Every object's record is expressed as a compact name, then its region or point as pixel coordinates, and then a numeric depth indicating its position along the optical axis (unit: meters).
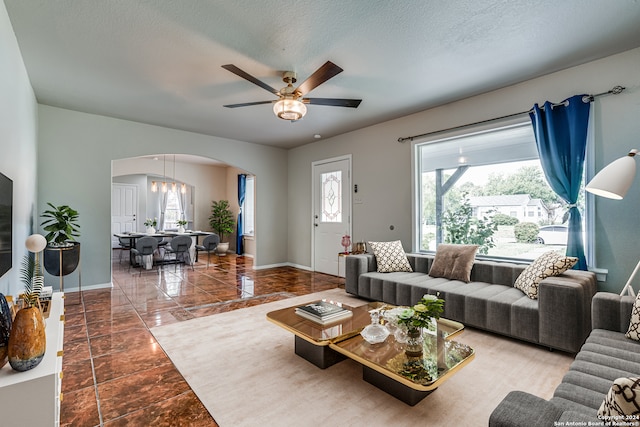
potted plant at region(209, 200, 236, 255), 9.25
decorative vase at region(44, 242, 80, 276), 4.11
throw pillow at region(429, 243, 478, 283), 3.65
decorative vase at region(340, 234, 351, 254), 5.28
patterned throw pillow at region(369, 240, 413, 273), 4.23
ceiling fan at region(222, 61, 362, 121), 2.96
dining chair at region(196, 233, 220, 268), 7.24
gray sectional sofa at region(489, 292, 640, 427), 1.12
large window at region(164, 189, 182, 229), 9.86
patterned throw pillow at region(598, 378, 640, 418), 0.81
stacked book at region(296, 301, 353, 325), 2.50
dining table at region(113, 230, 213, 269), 6.83
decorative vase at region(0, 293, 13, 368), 1.37
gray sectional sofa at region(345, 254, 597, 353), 2.52
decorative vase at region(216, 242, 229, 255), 9.12
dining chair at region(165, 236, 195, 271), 6.62
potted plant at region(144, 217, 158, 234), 7.34
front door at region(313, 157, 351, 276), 5.81
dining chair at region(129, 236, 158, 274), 6.21
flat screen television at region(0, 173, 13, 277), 2.06
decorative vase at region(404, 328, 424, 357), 1.97
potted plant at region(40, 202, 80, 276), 4.12
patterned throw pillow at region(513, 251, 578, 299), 2.81
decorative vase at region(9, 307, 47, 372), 1.34
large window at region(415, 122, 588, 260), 3.52
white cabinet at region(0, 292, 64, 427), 1.26
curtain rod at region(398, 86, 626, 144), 2.93
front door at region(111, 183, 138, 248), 9.26
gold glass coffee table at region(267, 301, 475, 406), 1.74
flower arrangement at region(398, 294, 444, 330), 1.92
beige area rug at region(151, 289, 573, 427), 1.81
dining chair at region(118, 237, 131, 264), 7.24
